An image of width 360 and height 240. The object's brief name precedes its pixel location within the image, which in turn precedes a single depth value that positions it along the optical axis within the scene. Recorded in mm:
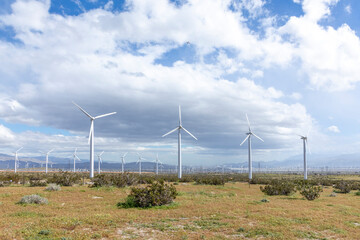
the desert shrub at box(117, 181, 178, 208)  23094
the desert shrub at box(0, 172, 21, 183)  49331
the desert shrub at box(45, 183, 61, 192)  34059
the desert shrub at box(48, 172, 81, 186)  42188
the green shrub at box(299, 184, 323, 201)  31031
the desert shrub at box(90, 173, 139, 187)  39312
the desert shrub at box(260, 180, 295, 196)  35750
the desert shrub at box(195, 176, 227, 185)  51219
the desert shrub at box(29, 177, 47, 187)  41734
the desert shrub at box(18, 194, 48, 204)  23922
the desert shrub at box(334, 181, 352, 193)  43431
